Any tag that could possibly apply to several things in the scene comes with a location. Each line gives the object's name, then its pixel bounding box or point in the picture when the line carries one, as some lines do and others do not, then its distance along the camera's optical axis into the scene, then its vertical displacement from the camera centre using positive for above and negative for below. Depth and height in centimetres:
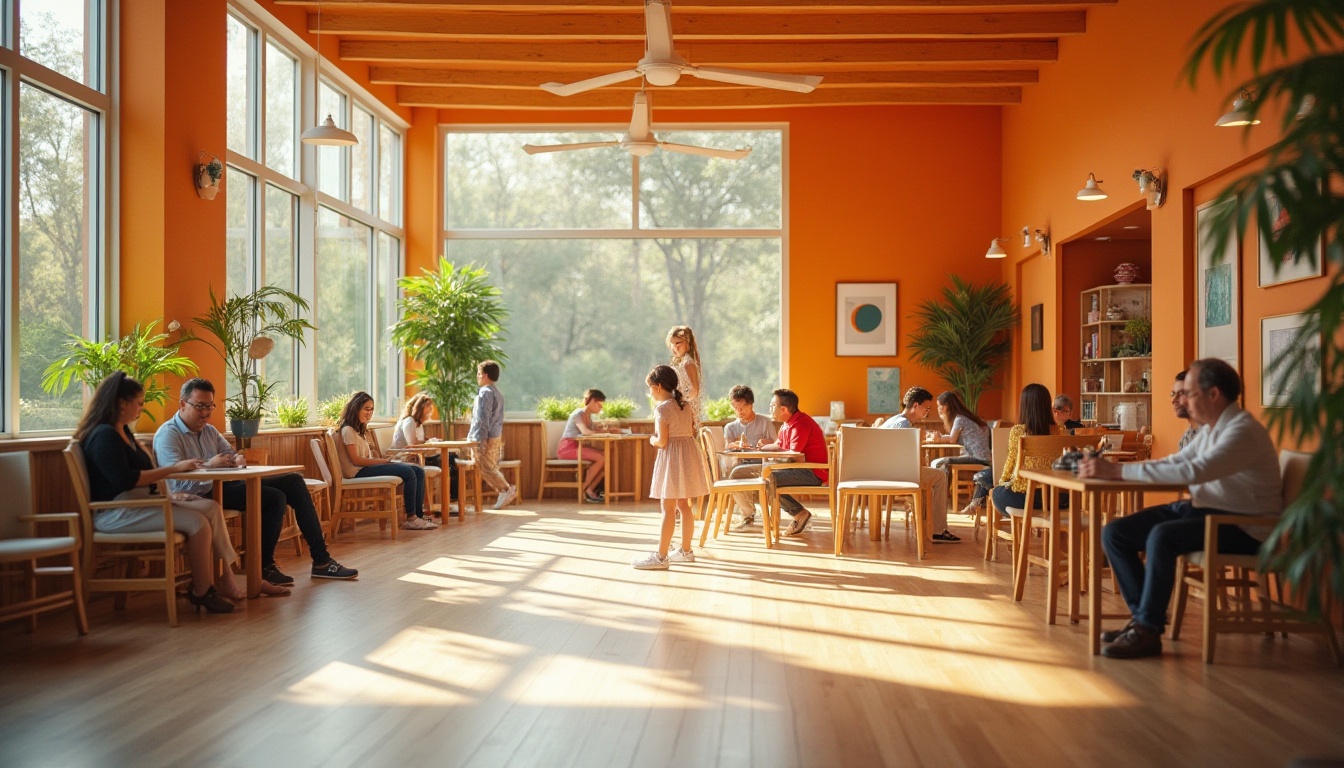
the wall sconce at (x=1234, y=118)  501 +122
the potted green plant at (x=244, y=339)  733 +33
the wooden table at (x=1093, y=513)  464 -55
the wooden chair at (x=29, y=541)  486 -67
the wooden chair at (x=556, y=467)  1180 -86
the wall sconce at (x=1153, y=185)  733 +132
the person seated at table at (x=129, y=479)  530 -44
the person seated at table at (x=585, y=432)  1162 -55
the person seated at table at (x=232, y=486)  593 -56
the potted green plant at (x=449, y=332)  1125 +55
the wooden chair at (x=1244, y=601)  443 -88
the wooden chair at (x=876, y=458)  775 -50
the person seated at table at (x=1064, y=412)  857 -20
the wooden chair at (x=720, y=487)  798 -73
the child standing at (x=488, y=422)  1066 -34
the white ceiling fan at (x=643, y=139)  782 +182
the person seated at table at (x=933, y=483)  812 -71
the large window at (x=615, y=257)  1273 +148
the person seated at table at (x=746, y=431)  891 -38
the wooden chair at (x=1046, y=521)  531 -69
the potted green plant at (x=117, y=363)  614 +13
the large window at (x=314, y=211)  882 +160
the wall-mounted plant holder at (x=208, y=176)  748 +142
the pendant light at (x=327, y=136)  796 +179
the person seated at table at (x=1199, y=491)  449 -43
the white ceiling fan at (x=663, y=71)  601 +189
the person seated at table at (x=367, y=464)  873 -61
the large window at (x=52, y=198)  606 +111
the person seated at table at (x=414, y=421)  971 -31
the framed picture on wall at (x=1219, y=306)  636 +47
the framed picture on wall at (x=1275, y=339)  564 +24
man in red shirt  827 -44
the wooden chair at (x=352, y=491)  848 -82
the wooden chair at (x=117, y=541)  520 -73
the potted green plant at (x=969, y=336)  1195 +54
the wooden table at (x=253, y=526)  586 -74
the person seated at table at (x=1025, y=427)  648 -26
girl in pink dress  685 -40
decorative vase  974 +98
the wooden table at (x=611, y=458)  1135 -76
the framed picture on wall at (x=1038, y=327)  1078 +57
